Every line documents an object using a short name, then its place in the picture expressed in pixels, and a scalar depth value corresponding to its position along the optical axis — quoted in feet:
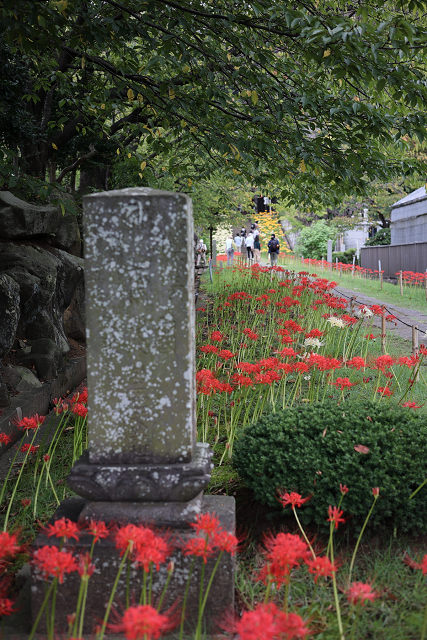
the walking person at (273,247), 65.41
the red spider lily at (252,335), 15.53
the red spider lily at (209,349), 13.64
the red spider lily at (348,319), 17.95
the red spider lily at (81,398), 10.11
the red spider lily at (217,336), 14.94
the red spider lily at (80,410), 9.74
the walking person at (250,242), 80.10
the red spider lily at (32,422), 8.95
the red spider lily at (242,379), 11.14
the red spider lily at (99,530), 5.83
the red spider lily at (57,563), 5.20
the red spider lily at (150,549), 5.09
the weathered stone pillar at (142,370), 6.86
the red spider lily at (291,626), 4.54
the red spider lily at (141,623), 4.16
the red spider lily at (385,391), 11.55
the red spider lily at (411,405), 10.54
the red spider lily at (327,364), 11.61
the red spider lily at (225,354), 12.87
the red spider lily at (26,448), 9.19
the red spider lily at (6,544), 5.50
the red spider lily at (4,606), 5.70
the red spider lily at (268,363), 11.65
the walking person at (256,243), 86.12
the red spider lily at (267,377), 10.72
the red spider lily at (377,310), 18.35
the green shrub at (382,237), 90.14
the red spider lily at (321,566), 5.35
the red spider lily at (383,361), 11.90
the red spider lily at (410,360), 11.80
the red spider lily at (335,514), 6.07
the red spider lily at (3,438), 9.26
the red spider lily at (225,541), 5.66
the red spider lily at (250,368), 11.16
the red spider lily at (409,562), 7.47
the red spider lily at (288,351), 12.23
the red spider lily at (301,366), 11.45
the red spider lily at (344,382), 11.02
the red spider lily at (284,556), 5.15
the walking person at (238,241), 110.96
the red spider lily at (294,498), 6.92
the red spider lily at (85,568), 4.77
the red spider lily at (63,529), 5.67
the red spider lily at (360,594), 4.96
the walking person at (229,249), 92.17
